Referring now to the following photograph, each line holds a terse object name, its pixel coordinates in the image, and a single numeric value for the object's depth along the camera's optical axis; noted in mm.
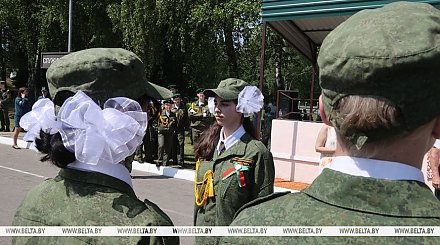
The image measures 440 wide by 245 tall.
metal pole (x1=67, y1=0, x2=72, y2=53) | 14553
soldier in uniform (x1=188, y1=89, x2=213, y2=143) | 12047
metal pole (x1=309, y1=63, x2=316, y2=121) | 12809
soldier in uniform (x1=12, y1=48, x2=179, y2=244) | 1573
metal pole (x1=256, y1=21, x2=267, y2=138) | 10118
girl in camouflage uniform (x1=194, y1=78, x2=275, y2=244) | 3020
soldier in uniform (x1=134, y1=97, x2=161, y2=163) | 12008
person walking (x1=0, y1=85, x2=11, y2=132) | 18172
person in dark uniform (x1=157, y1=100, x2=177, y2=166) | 11562
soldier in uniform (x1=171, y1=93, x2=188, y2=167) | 12023
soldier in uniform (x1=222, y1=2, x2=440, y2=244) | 1062
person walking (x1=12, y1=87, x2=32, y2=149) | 15586
